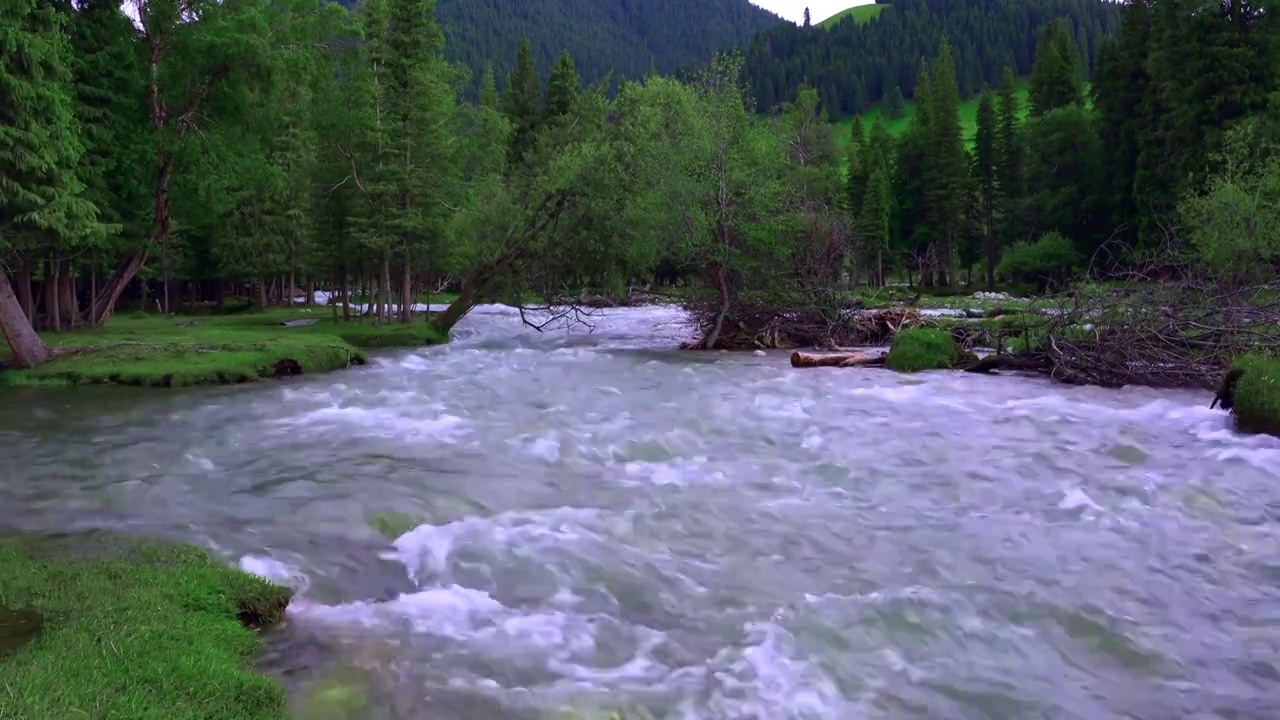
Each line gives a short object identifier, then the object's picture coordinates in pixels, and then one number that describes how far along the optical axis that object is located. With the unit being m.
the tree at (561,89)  79.25
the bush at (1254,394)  14.01
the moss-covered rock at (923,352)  23.53
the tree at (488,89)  79.69
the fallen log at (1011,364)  21.86
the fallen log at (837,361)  24.89
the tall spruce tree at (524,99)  81.94
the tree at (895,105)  166.38
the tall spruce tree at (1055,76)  75.62
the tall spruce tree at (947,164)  75.19
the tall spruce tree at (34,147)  19.41
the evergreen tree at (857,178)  85.12
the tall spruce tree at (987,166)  75.50
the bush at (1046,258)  58.38
